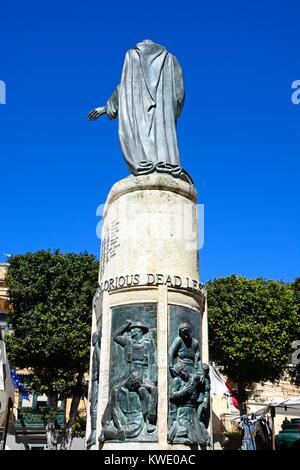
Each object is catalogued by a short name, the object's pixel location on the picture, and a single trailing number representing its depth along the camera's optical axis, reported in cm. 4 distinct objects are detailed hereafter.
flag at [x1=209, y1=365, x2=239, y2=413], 2197
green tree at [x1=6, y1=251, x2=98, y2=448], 2419
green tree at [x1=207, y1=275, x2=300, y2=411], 2628
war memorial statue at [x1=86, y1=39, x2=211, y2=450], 793
